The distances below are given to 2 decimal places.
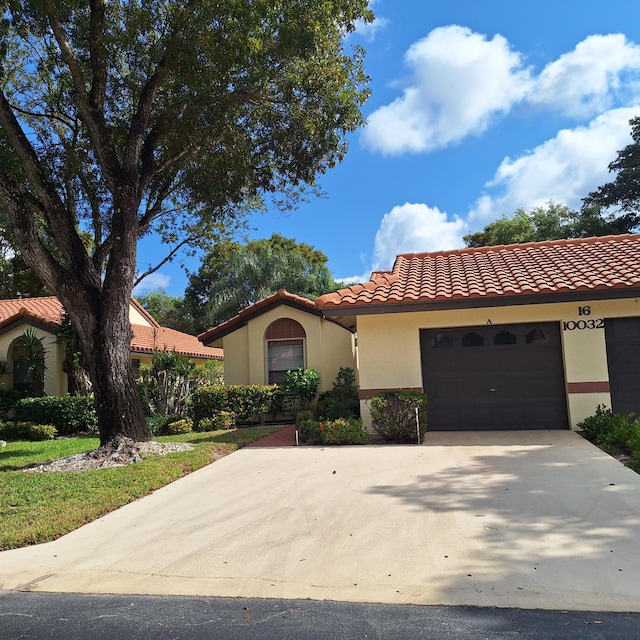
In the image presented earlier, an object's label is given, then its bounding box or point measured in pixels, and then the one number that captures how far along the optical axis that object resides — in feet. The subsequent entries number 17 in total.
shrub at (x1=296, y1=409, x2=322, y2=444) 34.37
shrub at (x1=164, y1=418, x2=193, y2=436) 45.73
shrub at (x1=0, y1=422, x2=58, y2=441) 46.62
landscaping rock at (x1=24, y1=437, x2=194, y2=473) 28.71
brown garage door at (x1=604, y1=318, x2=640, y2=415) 34.22
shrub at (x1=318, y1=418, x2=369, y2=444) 33.35
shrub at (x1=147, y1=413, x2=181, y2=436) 45.50
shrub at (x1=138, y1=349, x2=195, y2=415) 50.03
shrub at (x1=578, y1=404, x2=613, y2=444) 30.25
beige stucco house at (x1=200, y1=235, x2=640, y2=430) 33.94
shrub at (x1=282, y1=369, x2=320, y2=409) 50.85
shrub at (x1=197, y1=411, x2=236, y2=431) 46.42
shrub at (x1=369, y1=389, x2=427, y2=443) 32.42
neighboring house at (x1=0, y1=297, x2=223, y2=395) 60.29
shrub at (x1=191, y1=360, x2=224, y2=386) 53.88
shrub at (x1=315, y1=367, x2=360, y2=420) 39.27
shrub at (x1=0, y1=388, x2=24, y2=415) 56.39
